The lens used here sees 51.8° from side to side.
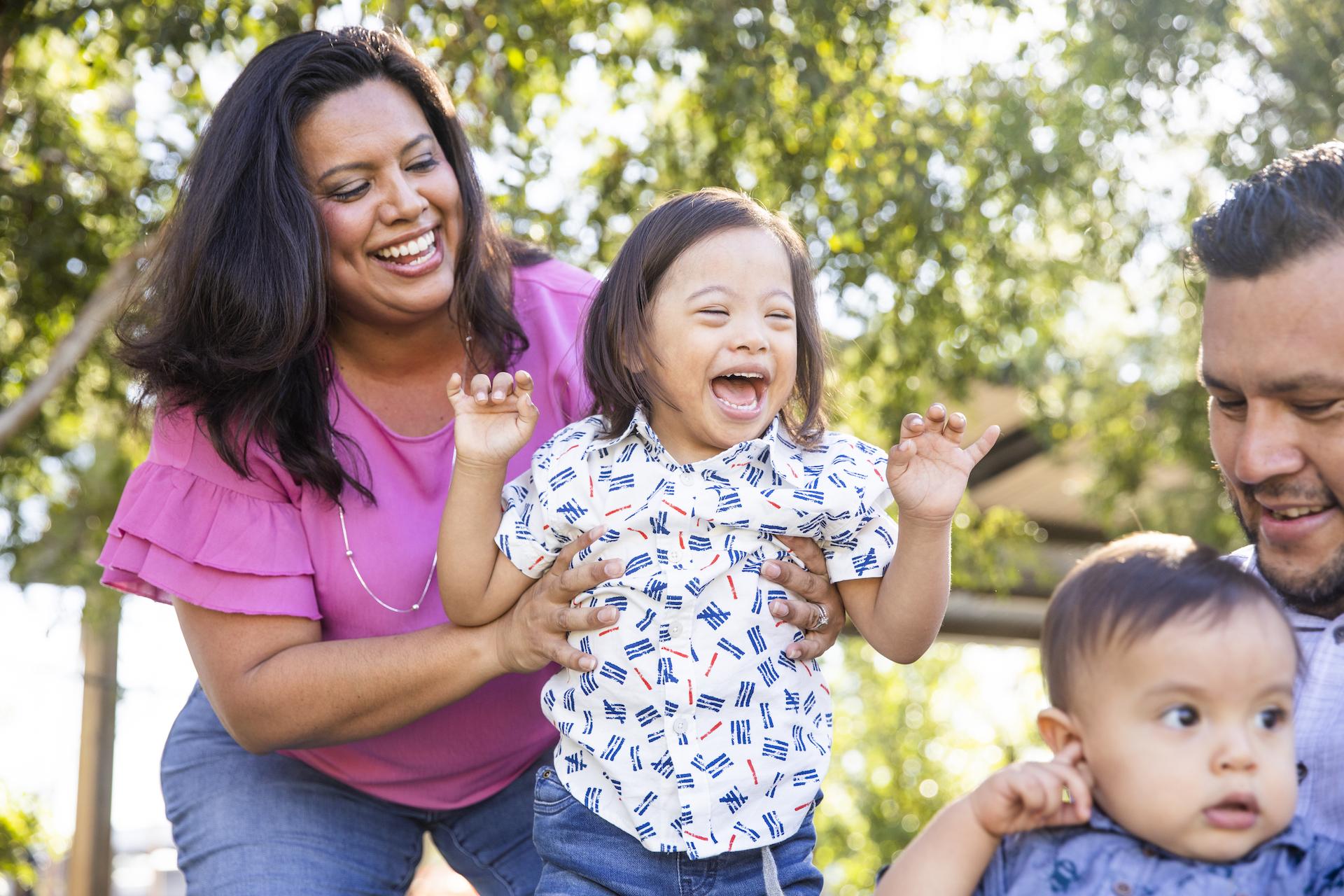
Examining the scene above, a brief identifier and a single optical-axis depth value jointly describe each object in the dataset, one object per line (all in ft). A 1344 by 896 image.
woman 8.35
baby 5.42
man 6.48
